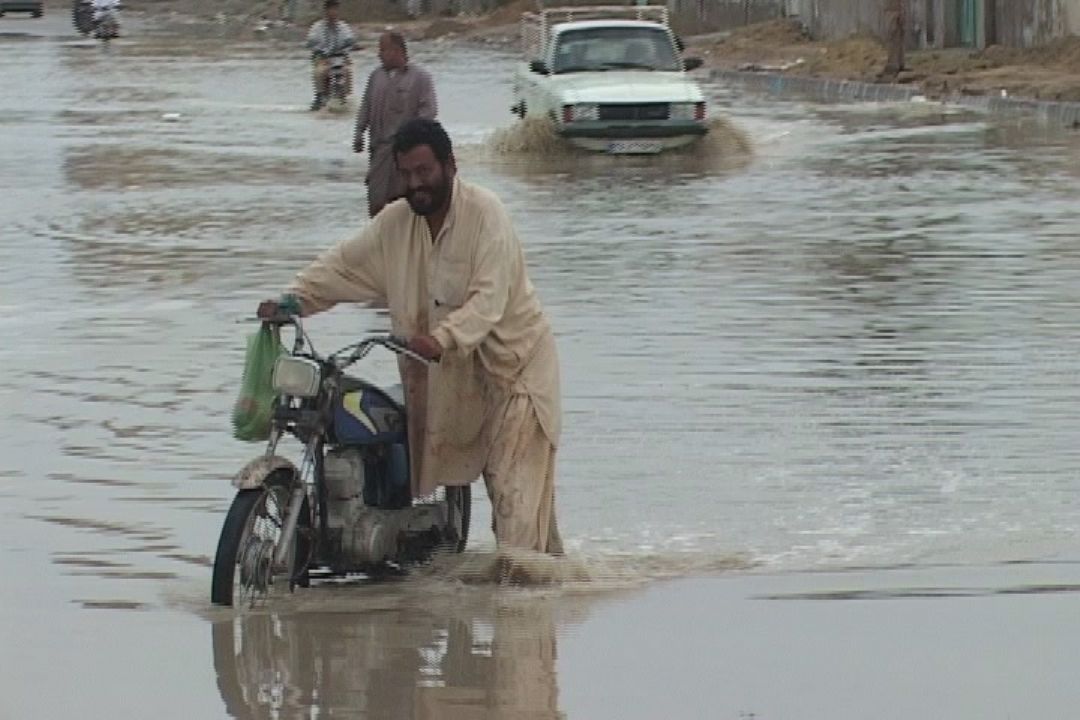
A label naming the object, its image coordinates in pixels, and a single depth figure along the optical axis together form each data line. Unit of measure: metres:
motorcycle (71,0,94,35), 68.71
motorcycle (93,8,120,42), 67.25
